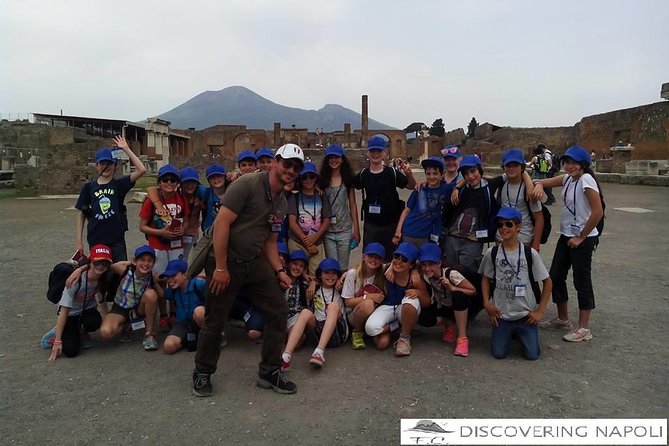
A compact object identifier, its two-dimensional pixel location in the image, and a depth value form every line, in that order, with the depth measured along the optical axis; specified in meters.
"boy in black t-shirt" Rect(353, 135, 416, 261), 4.93
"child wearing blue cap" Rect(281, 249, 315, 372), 4.13
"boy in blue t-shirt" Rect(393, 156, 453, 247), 4.74
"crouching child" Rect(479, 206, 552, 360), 4.06
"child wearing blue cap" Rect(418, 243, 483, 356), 4.28
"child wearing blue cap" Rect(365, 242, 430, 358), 4.22
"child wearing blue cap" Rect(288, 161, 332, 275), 4.81
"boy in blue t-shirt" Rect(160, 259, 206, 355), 4.30
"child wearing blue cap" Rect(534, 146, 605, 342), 4.27
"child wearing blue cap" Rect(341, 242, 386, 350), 4.34
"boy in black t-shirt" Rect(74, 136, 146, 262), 4.82
